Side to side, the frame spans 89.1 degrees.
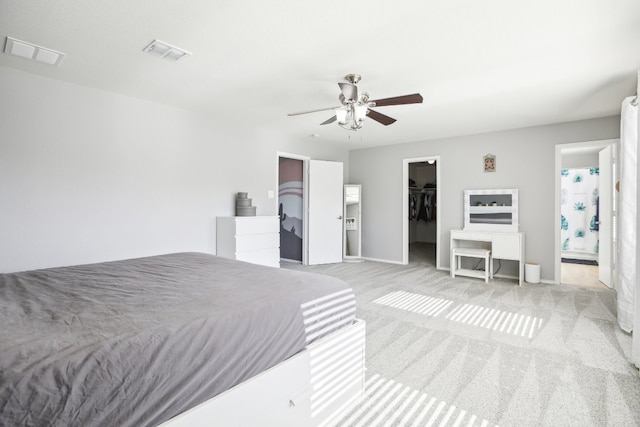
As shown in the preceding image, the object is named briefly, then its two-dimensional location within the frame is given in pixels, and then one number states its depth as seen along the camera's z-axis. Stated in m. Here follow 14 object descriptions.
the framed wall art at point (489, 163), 5.45
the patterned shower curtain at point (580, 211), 6.83
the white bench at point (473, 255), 4.98
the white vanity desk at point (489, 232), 4.92
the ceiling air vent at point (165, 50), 2.57
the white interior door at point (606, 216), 4.68
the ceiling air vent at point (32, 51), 2.58
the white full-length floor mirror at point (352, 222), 6.90
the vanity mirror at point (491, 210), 5.25
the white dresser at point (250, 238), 4.48
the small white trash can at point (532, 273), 4.91
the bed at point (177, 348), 0.98
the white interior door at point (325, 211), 6.27
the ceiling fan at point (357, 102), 2.97
